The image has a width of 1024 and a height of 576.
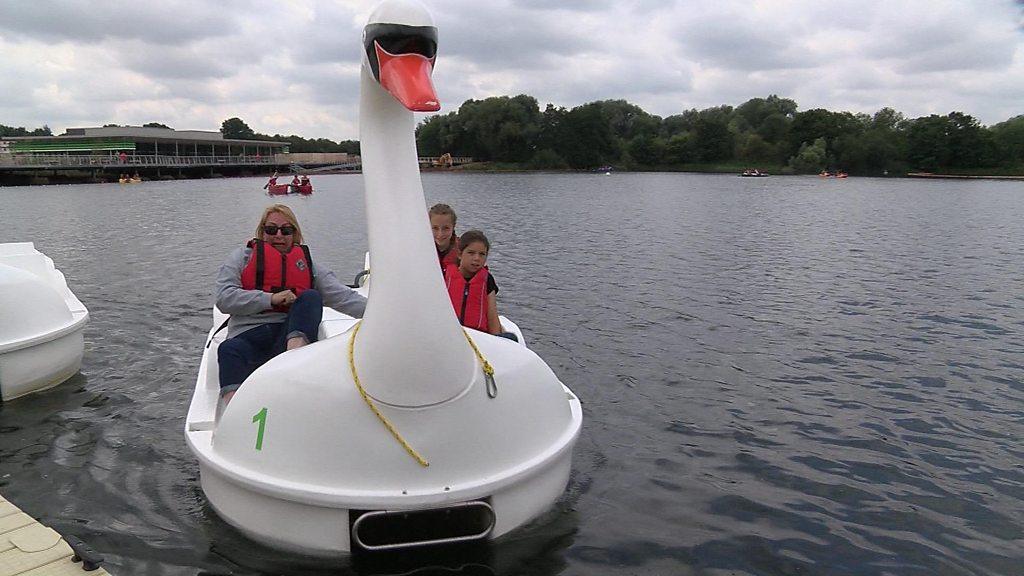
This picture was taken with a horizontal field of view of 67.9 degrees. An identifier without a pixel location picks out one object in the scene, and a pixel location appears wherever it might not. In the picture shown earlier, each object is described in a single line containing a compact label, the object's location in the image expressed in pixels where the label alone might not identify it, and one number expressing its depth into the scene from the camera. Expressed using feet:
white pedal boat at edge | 21.75
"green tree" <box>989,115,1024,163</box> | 271.08
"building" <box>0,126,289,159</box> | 283.94
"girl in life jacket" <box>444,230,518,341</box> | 17.95
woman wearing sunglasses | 15.82
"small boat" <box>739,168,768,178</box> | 272.31
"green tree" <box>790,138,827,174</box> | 285.23
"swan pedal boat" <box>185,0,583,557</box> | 11.39
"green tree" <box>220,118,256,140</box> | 433.07
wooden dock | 12.13
